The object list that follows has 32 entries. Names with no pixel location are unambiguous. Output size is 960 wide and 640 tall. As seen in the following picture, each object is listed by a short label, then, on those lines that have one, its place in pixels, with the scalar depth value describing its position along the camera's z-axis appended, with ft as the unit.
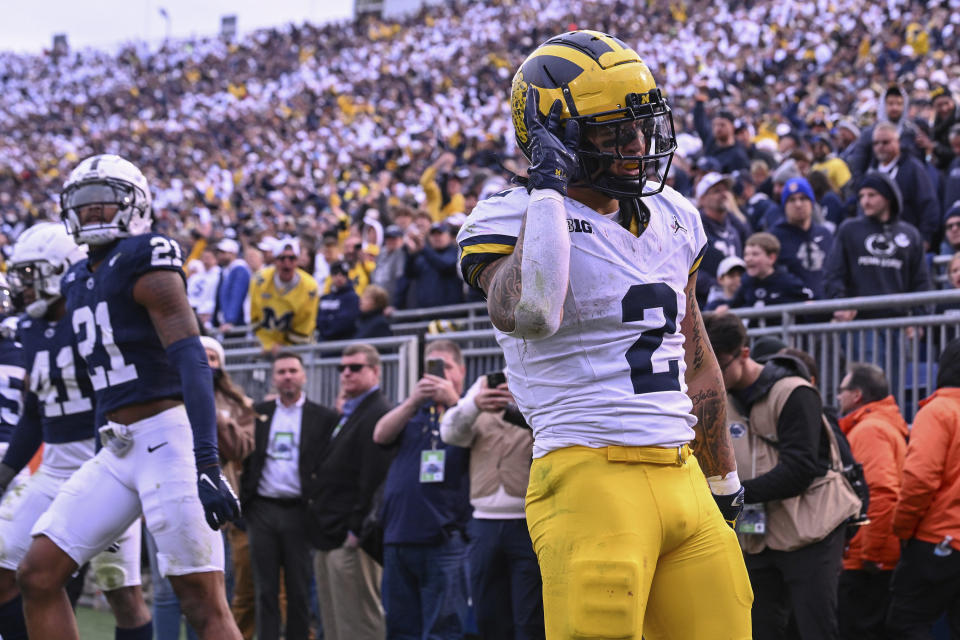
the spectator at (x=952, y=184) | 30.73
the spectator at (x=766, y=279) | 24.77
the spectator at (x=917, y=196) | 29.43
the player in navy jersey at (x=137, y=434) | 14.75
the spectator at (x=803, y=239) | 27.58
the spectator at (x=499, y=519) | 19.39
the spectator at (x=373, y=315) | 31.94
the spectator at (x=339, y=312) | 33.14
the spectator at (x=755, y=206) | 31.39
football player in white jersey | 9.77
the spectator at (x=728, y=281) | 25.78
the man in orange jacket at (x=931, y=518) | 18.44
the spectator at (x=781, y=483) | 17.62
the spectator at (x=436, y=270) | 34.94
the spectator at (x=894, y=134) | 32.94
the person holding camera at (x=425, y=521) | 22.16
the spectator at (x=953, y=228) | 25.43
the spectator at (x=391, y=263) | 37.73
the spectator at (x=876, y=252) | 24.82
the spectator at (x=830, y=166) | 36.73
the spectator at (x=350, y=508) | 24.22
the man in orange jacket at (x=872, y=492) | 20.26
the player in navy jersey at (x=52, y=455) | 17.11
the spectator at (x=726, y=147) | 38.09
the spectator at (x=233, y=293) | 40.93
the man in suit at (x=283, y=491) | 25.27
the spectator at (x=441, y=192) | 43.01
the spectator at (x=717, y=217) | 28.76
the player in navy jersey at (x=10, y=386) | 20.61
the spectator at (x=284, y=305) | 33.68
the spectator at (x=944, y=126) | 33.94
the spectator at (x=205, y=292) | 41.78
